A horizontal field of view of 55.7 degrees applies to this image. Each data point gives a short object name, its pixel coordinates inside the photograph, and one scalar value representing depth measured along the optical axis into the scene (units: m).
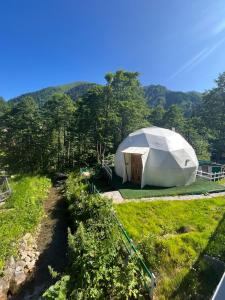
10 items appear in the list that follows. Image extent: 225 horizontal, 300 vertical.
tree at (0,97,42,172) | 22.74
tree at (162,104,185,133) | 35.47
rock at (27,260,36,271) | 8.03
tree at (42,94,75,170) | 23.31
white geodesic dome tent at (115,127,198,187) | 13.55
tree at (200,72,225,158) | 27.50
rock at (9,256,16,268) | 7.76
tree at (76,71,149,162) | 24.06
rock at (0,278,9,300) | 6.68
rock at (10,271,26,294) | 7.11
